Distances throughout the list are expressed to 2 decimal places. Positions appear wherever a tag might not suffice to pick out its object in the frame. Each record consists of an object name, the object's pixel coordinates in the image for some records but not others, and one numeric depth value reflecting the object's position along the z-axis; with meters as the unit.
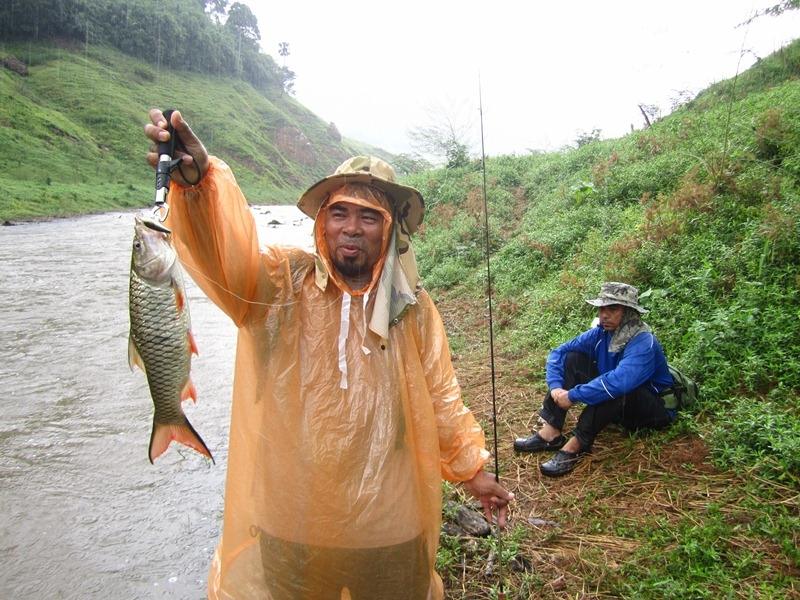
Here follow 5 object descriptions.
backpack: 3.69
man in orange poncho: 1.83
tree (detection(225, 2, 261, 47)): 81.44
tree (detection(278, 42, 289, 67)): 89.75
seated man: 3.64
